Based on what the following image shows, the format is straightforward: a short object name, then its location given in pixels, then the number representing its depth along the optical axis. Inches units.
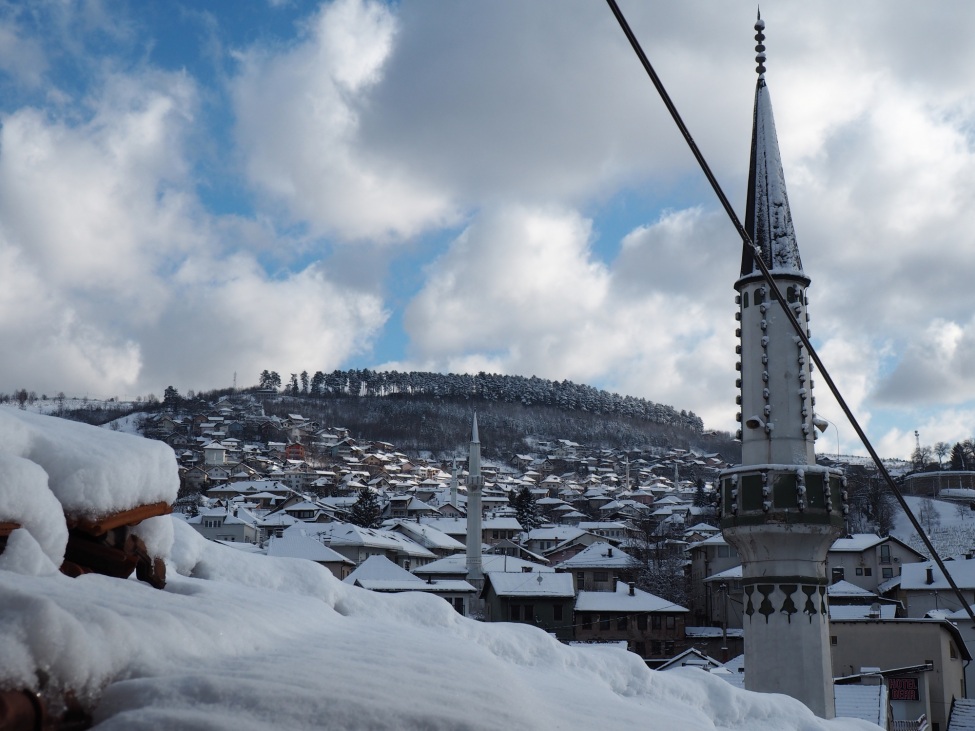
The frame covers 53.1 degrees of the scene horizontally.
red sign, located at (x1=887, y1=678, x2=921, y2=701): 1178.6
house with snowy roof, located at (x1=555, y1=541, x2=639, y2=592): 2647.6
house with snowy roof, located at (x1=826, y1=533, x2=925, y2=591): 2364.7
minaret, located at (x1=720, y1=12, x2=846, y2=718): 533.6
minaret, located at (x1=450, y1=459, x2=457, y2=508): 4139.3
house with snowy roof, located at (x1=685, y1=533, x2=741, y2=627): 2628.0
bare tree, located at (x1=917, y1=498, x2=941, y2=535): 3348.9
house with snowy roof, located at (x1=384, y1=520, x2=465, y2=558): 2947.8
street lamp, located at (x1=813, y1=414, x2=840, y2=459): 562.3
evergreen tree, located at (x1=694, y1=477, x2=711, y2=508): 4063.7
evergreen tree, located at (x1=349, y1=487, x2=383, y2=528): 3442.4
